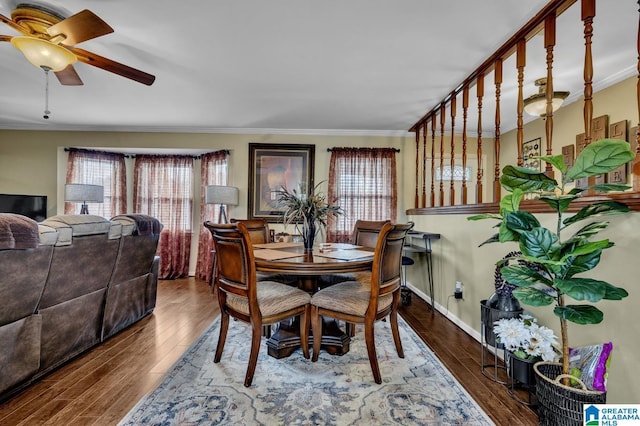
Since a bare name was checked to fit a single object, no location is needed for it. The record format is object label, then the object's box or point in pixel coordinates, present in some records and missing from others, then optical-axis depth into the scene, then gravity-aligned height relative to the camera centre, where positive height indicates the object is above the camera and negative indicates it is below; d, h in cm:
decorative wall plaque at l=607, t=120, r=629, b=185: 300 +81
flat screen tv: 425 +10
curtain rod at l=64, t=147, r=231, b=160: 479 +101
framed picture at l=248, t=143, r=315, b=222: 484 +71
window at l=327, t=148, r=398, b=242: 480 +49
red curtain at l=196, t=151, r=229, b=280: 491 +29
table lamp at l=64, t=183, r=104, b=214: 420 +27
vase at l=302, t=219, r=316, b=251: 248 -16
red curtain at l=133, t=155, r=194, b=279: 511 +33
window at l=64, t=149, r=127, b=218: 480 +62
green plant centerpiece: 245 +3
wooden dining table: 189 -33
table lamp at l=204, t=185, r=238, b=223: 438 +27
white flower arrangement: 166 -70
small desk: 345 -42
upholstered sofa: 163 -50
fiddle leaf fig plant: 120 -10
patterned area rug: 160 -108
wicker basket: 127 -82
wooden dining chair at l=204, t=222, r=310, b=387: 186 -55
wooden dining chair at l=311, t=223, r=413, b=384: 190 -57
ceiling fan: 187 +117
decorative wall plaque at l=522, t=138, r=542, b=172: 428 +96
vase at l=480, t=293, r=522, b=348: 197 -63
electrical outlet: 297 -75
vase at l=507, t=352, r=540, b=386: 173 -91
